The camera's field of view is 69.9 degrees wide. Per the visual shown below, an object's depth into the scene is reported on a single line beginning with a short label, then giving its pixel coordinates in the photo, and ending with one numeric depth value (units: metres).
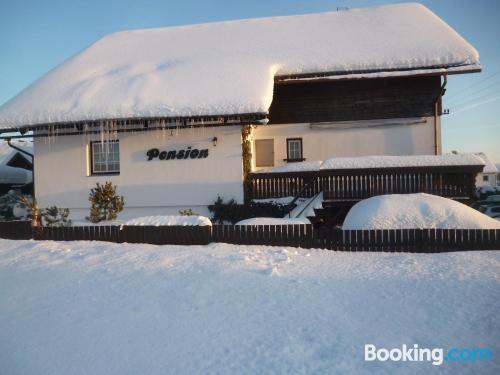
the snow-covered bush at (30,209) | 10.95
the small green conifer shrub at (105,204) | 12.14
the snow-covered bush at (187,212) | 11.78
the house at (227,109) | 12.80
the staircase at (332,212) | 11.68
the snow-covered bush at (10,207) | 15.05
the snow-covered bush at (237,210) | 12.15
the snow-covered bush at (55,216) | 12.80
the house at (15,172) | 29.61
